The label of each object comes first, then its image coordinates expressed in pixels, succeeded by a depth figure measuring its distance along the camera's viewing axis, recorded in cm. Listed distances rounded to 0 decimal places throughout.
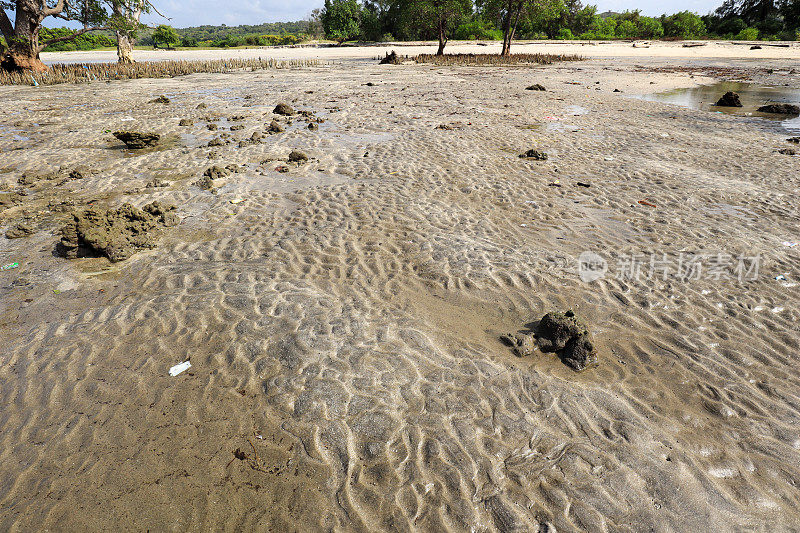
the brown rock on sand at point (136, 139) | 926
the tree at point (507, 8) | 3300
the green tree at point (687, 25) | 6658
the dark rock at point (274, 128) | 1086
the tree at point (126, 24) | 2577
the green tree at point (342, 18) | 6488
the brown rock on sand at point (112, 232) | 508
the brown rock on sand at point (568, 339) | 362
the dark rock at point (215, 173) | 762
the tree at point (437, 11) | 3159
